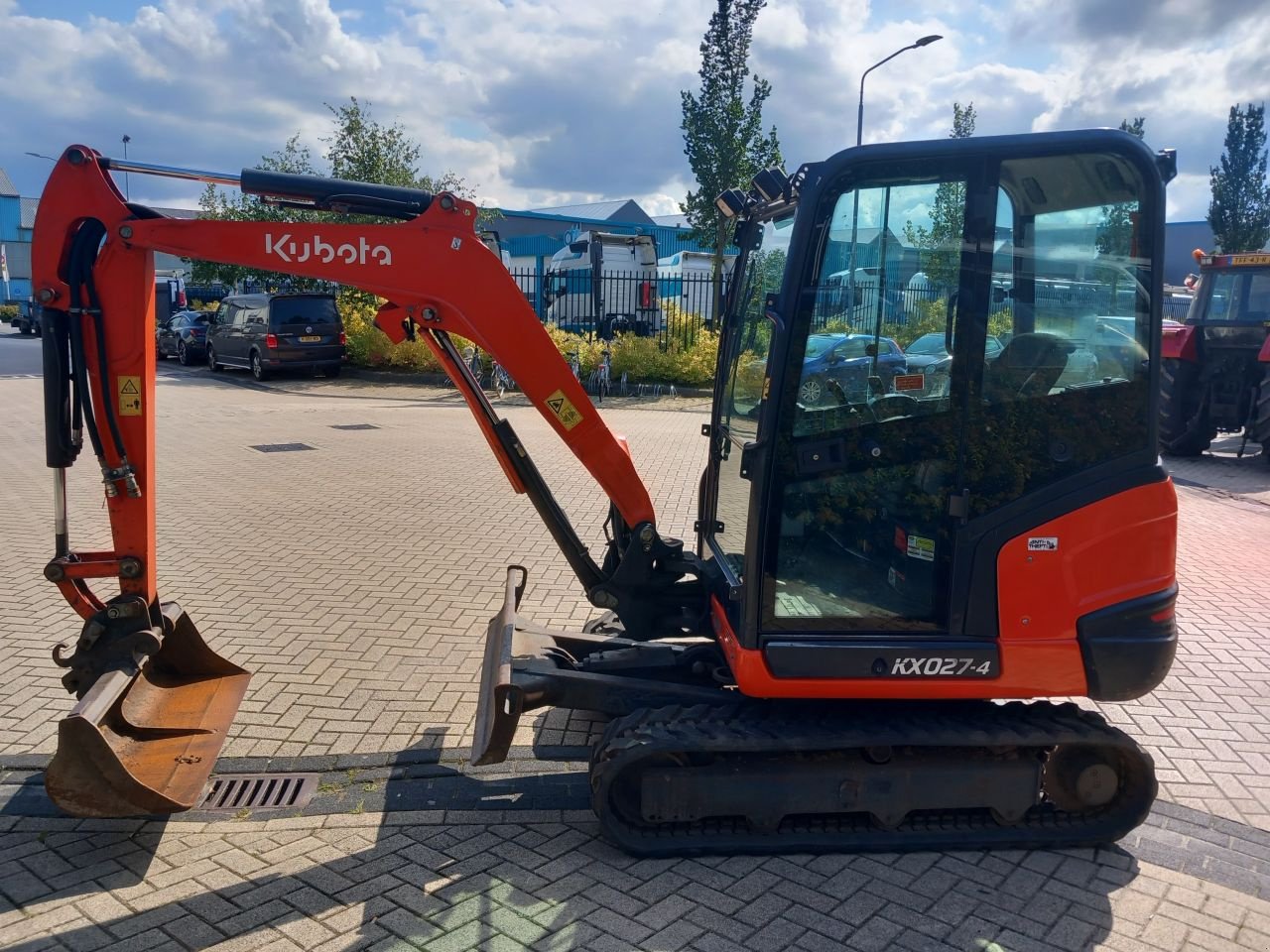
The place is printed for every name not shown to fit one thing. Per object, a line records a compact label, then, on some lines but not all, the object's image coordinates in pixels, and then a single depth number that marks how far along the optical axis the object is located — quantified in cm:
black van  2052
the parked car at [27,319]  3689
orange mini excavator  345
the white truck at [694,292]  2126
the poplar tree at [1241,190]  3569
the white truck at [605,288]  2272
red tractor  1320
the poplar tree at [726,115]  2041
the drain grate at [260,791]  402
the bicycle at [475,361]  1742
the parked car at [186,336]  2420
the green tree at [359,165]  2373
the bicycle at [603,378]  1869
